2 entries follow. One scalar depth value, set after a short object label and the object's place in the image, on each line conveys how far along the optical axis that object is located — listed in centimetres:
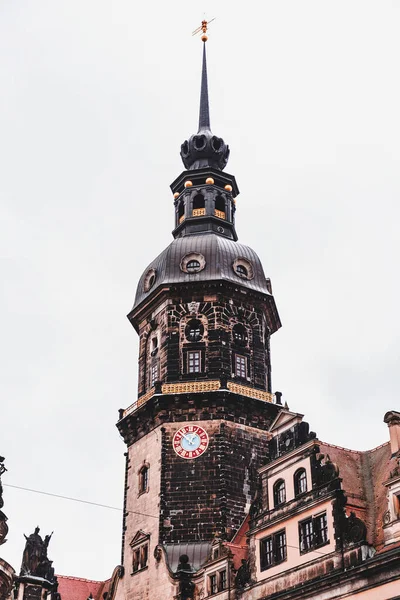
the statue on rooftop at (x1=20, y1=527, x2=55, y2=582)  4269
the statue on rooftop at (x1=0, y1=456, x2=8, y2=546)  2827
